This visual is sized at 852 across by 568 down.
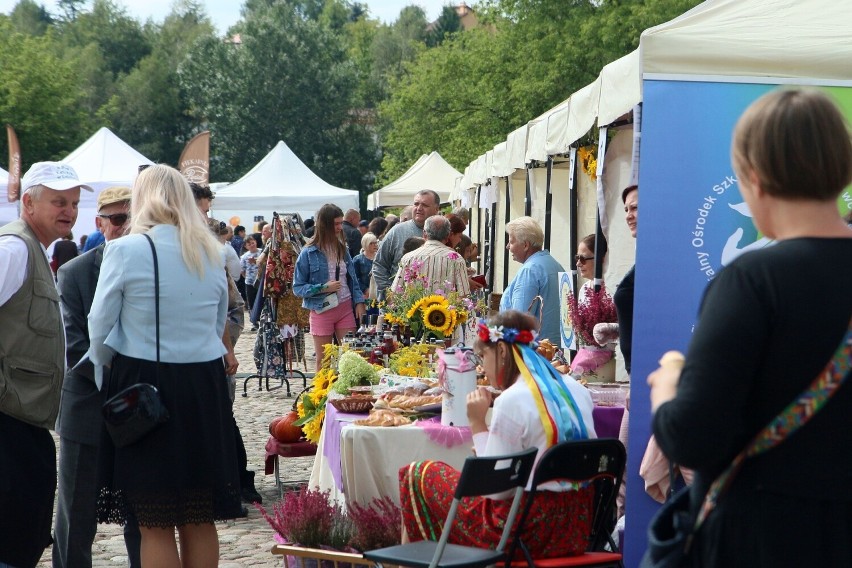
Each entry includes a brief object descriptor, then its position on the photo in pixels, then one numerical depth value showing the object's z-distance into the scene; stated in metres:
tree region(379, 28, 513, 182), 34.06
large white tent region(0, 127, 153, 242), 21.20
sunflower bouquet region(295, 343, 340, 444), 6.24
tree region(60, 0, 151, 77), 73.31
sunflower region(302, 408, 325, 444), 6.23
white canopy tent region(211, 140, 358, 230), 22.34
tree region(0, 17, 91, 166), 48.50
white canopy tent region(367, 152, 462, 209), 24.58
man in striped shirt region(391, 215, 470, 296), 8.48
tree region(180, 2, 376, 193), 56.34
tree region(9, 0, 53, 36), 79.88
